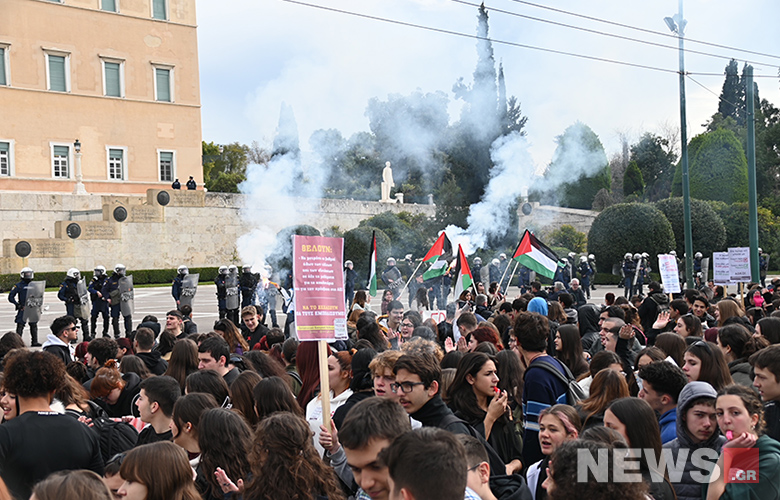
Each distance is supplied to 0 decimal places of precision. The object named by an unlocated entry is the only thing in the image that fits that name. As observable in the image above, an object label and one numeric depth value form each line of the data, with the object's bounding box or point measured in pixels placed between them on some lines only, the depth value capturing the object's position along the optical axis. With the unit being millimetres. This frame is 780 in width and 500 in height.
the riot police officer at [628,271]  28312
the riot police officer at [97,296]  19078
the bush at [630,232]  34656
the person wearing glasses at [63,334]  7707
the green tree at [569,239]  41000
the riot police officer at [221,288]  20312
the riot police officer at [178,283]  20734
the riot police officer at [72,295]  18264
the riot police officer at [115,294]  18922
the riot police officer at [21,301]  17531
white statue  46775
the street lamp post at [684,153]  19344
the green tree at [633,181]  62912
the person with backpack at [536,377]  4797
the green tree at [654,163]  64812
